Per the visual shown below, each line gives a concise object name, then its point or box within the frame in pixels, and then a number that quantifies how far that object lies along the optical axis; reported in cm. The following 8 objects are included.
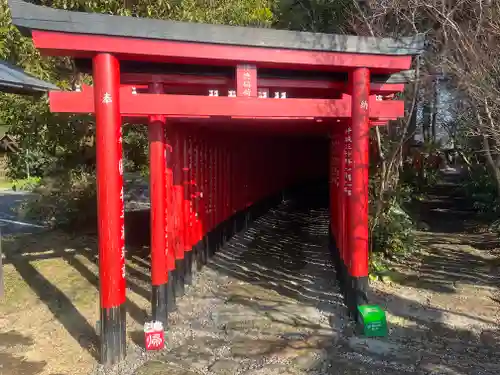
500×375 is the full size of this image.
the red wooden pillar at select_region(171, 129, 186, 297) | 694
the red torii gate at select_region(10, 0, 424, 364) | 479
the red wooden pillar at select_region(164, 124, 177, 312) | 652
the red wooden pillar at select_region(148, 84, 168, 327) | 571
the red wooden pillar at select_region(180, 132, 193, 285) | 744
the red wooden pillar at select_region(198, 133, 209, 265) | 849
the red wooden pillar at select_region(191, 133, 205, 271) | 811
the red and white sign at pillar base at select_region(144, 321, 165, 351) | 520
